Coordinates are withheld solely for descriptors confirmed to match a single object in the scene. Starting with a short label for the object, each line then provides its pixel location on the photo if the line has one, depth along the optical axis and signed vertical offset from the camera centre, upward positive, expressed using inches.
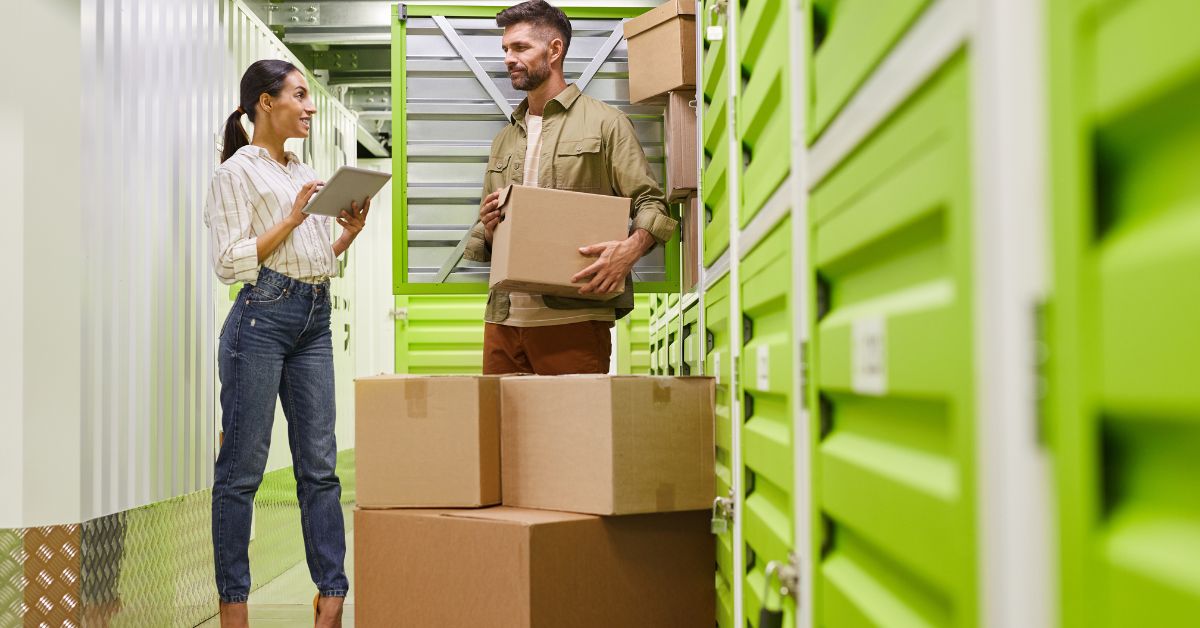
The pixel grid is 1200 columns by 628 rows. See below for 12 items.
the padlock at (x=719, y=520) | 79.4 -14.9
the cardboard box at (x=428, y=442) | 89.9 -8.7
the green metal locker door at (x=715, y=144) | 80.9 +20.2
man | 115.0 +23.5
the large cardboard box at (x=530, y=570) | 82.4 -20.5
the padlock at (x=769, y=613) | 48.7 -14.1
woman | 102.4 +3.1
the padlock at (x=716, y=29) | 81.6 +29.6
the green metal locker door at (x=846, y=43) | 31.7 +12.0
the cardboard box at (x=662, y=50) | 112.0 +38.2
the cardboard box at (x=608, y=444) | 84.5 -8.8
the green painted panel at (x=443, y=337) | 223.8 +4.4
